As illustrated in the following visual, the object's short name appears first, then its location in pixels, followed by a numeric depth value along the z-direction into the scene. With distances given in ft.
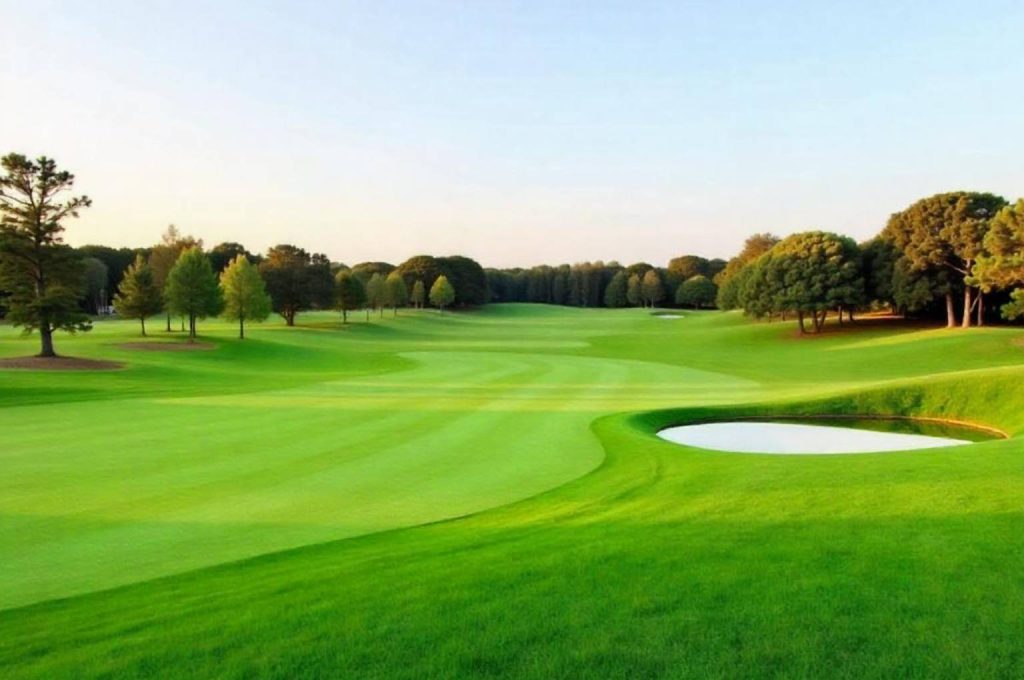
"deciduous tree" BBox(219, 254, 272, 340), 172.65
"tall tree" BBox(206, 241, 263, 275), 350.46
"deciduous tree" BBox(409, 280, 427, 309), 377.09
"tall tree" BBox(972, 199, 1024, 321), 120.78
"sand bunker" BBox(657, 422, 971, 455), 54.80
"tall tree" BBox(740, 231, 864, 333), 184.55
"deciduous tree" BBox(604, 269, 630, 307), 486.38
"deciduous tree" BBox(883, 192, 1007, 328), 161.17
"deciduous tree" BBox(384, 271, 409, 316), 306.55
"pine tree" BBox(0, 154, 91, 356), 98.90
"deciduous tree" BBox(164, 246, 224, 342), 147.64
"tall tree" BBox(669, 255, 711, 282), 487.61
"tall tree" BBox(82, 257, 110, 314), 310.24
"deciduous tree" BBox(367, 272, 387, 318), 299.79
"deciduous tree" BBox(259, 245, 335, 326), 229.04
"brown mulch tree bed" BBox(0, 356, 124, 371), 95.09
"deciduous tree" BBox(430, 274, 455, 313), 349.22
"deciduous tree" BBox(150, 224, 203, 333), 233.55
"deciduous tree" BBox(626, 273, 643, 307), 465.88
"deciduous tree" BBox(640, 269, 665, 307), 458.91
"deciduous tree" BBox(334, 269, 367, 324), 253.65
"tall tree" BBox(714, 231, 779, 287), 324.39
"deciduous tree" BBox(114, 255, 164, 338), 151.94
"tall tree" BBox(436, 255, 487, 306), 409.49
